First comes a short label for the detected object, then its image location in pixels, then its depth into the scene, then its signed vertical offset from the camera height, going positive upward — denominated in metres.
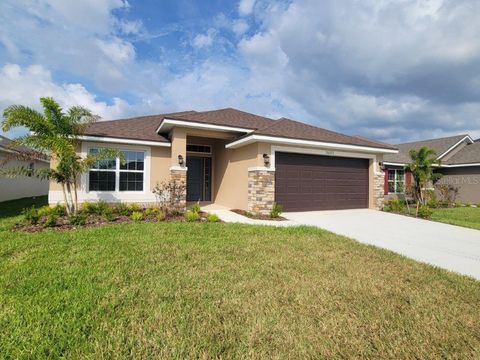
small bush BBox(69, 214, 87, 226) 7.31 -1.19
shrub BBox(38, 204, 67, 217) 8.23 -1.05
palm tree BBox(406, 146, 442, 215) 14.81 +1.04
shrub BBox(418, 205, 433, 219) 10.94 -1.33
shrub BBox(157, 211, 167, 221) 8.20 -1.19
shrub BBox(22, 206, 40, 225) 7.14 -1.06
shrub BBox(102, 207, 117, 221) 7.95 -1.14
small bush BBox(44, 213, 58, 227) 6.91 -1.17
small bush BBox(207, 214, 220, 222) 8.33 -1.25
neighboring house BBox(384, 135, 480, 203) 18.03 +1.02
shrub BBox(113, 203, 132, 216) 8.98 -1.09
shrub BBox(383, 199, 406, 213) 12.61 -1.25
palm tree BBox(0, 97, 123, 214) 7.81 +1.34
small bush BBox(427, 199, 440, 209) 15.95 -1.36
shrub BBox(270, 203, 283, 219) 9.53 -1.17
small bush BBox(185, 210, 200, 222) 8.24 -1.18
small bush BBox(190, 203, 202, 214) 9.14 -1.06
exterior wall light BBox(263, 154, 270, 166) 10.16 +0.92
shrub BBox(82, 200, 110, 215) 8.99 -1.03
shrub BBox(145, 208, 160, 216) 8.88 -1.11
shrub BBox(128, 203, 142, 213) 9.38 -1.06
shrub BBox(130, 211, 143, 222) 8.09 -1.19
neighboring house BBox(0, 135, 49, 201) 13.92 -0.38
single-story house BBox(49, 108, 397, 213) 10.19 +0.84
